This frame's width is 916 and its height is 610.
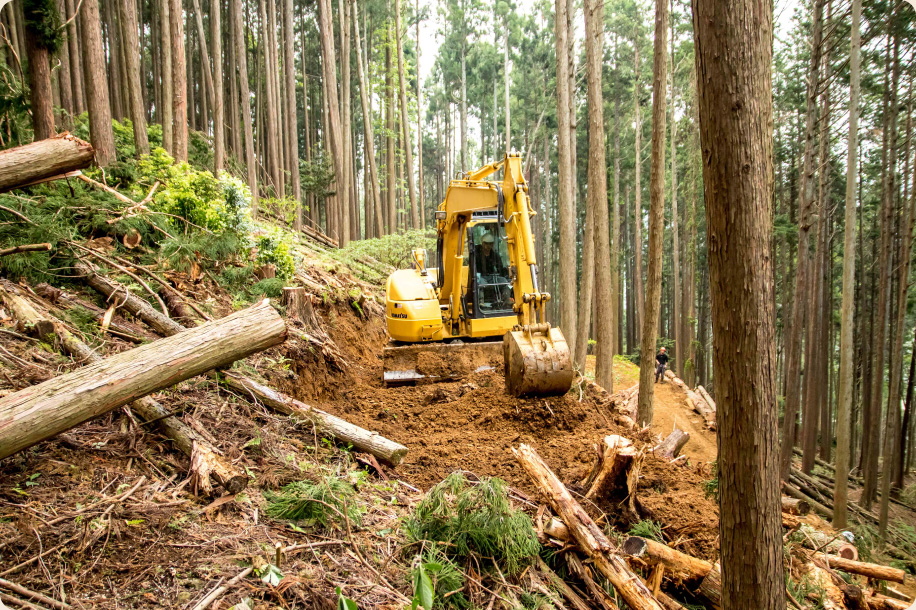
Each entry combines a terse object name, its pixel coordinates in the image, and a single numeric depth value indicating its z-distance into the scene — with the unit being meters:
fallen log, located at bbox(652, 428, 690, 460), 6.02
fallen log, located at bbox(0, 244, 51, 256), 4.65
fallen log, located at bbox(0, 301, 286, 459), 2.75
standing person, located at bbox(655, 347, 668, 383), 18.56
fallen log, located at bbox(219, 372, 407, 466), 4.57
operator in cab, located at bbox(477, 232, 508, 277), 8.48
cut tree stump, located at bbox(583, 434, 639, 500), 4.01
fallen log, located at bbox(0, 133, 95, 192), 3.53
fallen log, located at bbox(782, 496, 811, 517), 4.97
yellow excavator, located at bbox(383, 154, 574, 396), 7.97
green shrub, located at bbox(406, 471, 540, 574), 3.26
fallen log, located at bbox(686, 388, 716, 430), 14.66
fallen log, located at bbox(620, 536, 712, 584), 3.38
